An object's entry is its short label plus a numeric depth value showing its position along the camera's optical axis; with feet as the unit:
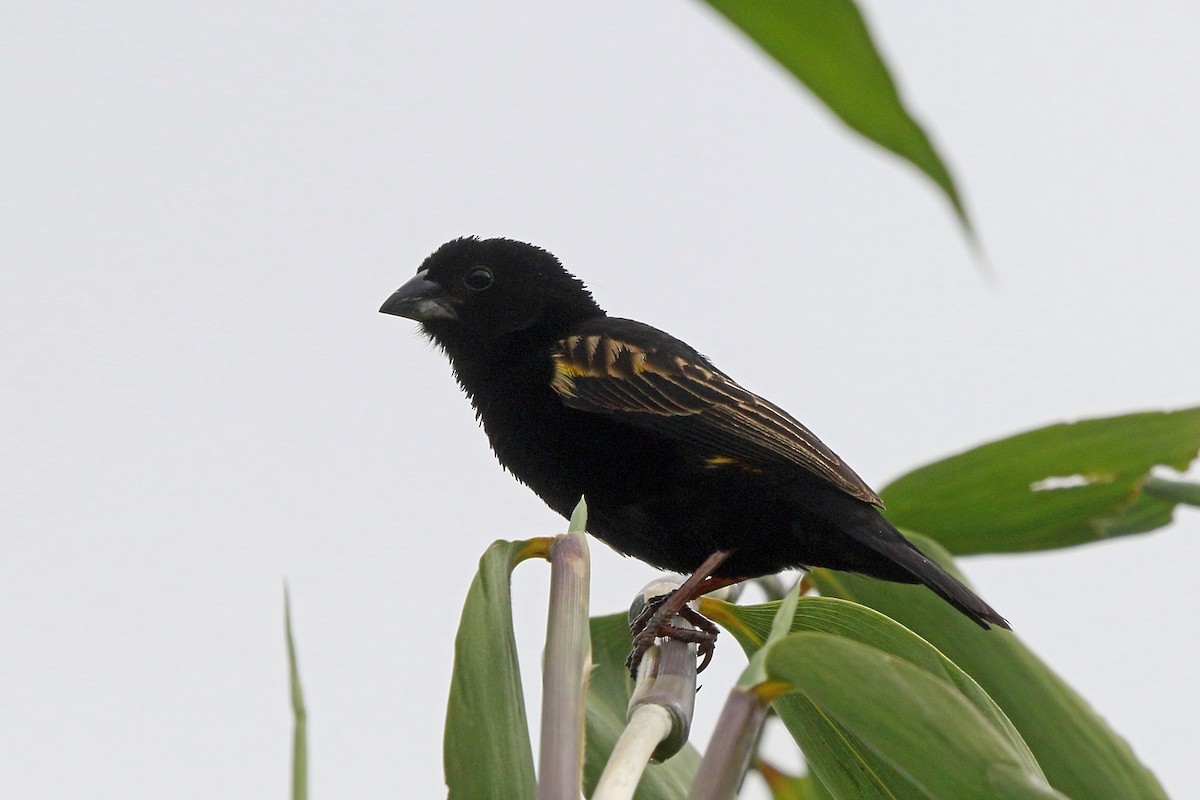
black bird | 13.45
